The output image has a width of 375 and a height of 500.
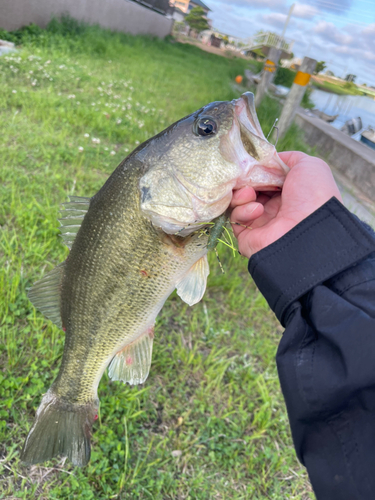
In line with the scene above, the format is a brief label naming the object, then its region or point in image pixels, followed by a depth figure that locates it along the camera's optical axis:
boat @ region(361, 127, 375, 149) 14.25
